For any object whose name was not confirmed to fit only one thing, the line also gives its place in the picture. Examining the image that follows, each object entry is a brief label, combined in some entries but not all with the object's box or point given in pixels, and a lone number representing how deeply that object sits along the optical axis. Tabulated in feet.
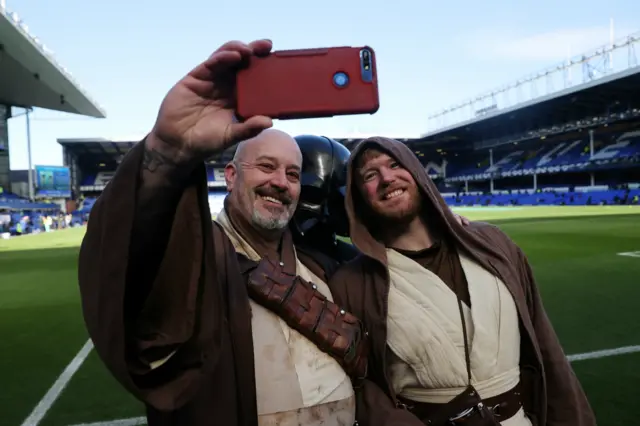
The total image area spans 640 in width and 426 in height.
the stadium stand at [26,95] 96.17
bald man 3.48
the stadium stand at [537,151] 135.95
